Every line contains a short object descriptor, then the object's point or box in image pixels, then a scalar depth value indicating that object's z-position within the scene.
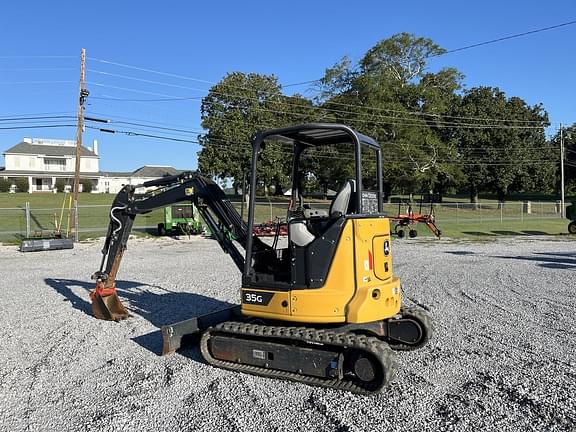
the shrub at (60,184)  69.86
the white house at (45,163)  72.00
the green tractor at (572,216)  28.09
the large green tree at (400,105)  45.94
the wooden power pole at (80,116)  24.50
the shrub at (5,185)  64.75
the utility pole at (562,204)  42.09
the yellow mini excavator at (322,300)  5.27
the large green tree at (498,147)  57.31
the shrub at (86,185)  71.28
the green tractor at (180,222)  25.05
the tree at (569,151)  67.94
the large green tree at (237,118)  47.19
